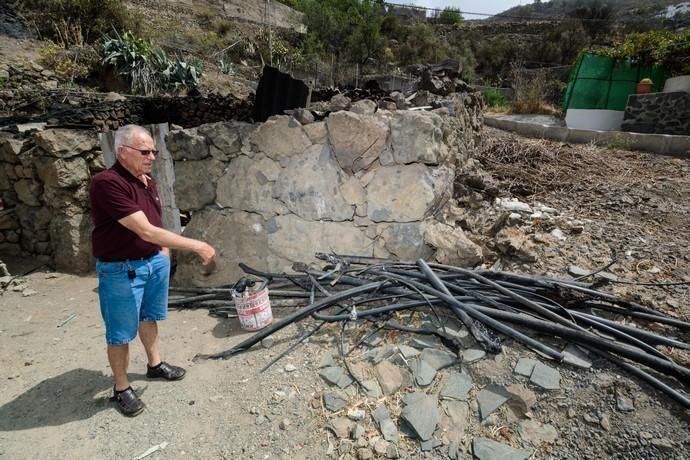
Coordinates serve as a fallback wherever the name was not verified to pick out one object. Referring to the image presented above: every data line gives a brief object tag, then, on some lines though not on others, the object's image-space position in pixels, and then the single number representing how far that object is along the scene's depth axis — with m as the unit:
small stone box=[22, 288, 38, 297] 3.39
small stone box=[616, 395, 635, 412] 1.59
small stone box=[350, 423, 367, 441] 1.60
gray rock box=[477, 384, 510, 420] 1.65
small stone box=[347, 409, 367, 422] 1.69
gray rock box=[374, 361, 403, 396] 1.82
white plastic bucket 2.28
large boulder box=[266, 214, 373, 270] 2.87
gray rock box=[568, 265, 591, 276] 2.66
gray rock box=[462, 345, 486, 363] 1.91
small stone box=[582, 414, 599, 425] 1.57
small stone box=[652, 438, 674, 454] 1.44
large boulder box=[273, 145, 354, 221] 2.81
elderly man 1.70
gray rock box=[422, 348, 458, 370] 1.91
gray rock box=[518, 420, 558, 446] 1.53
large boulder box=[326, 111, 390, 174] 2.68
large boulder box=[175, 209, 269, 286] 3.01
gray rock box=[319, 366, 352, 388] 1.89
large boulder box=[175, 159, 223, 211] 3.05
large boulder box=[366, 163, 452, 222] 2.71
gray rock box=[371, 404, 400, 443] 1.59
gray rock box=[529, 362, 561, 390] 1.72
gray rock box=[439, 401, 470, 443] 1.58
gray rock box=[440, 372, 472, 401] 1.74
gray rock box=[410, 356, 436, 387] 1.82
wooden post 3.18
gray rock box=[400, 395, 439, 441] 1.57
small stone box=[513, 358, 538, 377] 1.80
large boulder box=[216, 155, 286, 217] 2.91
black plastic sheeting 3.67
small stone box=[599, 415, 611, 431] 1.54
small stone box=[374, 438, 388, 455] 1.53
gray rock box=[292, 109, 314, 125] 2.79
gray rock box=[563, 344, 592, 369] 1.81
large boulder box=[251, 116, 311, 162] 2.81
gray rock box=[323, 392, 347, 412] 1.75
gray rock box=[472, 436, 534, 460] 1.45
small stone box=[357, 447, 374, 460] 1.51
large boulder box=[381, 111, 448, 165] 2.64
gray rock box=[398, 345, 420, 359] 1.99
